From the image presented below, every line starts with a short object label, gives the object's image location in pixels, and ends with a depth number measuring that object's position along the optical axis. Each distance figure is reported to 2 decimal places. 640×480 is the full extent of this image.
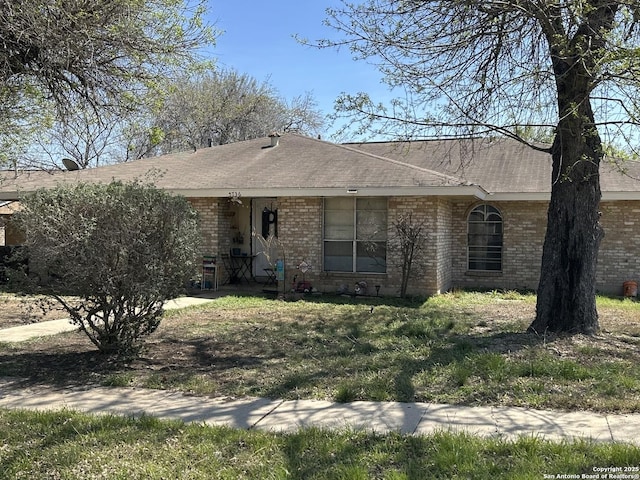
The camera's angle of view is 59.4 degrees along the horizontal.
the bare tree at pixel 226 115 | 34.34
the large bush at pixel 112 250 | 6.10
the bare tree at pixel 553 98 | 7.24
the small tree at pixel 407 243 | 12.66
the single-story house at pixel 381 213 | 13.07
